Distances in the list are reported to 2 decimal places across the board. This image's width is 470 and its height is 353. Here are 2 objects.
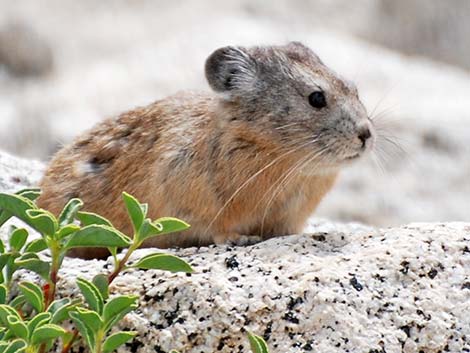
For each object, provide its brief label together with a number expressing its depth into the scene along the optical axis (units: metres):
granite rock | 7.37
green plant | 6.20
